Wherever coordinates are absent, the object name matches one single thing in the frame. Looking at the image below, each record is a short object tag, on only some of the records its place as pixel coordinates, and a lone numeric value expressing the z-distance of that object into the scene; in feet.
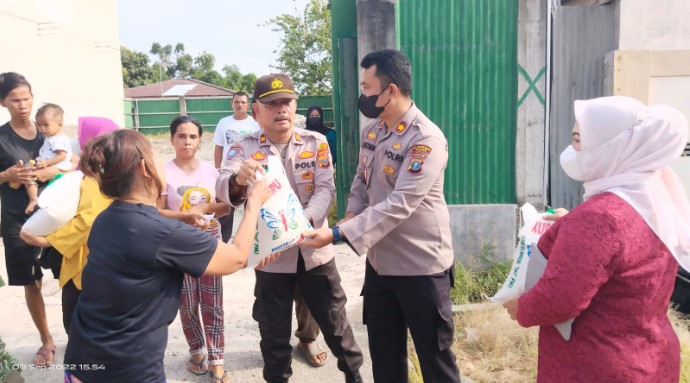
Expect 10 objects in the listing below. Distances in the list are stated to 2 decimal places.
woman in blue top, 6.36
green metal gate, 17.10
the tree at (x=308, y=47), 65.36
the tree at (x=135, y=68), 145.38
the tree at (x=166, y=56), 228.63
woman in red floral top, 5.52
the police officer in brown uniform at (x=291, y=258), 10.18
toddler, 12.27
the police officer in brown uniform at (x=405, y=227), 8.59
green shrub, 16.01
